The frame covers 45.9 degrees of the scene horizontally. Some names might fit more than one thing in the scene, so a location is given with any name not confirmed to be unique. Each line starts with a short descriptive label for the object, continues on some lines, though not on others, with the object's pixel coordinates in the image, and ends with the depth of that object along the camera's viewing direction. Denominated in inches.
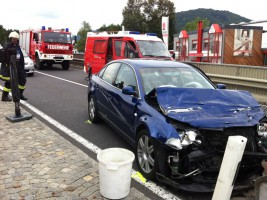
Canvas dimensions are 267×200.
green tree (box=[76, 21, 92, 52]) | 4284.0
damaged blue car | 135.8
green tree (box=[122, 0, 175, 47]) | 2711.6
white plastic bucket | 129.9
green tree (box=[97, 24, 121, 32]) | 3473.9
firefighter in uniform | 266.3
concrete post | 111.8
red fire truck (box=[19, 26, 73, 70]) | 757.3
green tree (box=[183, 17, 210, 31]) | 3119.3
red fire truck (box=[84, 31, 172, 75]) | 461.4
